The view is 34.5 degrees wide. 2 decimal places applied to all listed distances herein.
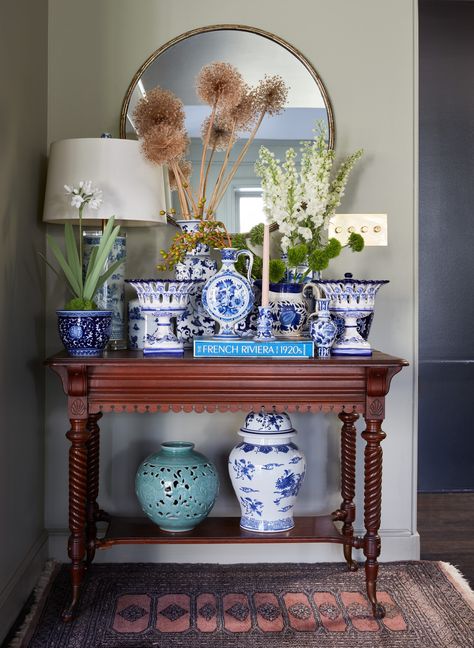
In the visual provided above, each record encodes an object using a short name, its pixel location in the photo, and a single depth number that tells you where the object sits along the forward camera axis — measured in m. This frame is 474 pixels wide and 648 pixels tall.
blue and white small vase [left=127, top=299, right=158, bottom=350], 2.56
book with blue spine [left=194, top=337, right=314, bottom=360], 2.28
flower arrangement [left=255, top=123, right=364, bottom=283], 2.47
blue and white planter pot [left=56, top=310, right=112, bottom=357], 2.26
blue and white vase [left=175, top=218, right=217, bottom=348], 2.55
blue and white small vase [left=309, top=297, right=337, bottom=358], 2.35
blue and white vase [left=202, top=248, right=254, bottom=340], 2.37
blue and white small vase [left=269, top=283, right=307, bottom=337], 2.46
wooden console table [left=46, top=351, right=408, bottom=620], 2.23
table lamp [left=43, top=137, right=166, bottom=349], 2.45
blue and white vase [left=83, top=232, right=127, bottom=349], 2.55
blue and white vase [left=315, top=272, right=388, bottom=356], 2.39
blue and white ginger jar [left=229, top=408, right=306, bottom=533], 2.47
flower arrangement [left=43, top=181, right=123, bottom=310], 2.35
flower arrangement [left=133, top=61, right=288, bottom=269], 2.65
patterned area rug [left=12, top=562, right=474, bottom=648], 2.18
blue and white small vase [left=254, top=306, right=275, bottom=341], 2.31
